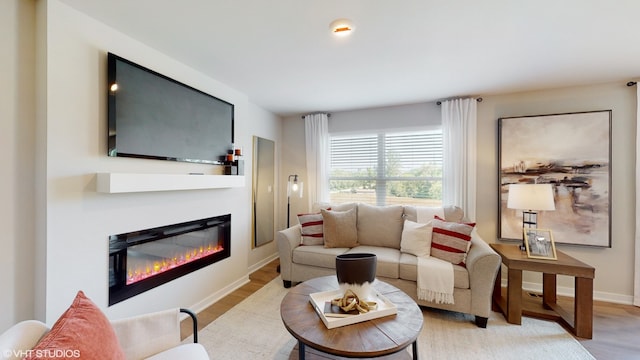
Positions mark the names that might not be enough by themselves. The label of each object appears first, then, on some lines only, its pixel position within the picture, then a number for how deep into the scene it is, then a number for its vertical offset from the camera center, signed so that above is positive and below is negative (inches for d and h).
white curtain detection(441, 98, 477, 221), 127.9 +13.4
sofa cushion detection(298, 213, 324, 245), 123.8 -24.4
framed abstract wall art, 109.7 +5.4
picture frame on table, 93.2 -23.4
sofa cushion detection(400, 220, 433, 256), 106.2 -25.2
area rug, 75.9 -51.1
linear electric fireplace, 74.9 -26.5
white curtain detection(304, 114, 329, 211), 158.6 +12.2
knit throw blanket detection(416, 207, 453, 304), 92.4 -36.8
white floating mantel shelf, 67.5 -1.4
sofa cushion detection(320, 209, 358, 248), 120.0 -23.8
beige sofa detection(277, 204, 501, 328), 89.5 -32.4
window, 141.7 +6.3
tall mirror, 144.1 -7.1
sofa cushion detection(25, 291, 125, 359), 33.3 -22.2
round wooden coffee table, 50.3 -32.7
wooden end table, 83.6 -39.1
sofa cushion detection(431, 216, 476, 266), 98.0 -24.0
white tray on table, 57.6 -31.4
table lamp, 95.2 -6.3
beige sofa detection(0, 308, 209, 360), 49.3 -31.7
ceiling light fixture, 68.2 +41.2
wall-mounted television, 73.1 +20.1
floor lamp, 147.6 -5.0
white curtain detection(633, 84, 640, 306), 105.0 -18.8
